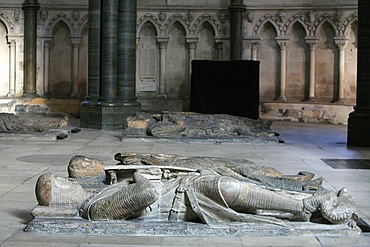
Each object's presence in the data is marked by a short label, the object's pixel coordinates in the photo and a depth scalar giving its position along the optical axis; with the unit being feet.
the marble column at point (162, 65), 68.28
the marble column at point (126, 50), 53.72
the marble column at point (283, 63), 67.31
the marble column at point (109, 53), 53.11
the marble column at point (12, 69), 68.80
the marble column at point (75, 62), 68.90
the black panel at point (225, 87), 60.34
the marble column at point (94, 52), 54.13
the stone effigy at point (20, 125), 44.75
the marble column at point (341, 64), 64.90
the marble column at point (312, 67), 66.28
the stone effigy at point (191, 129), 44.16
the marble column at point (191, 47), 68.03
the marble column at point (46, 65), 68.95
